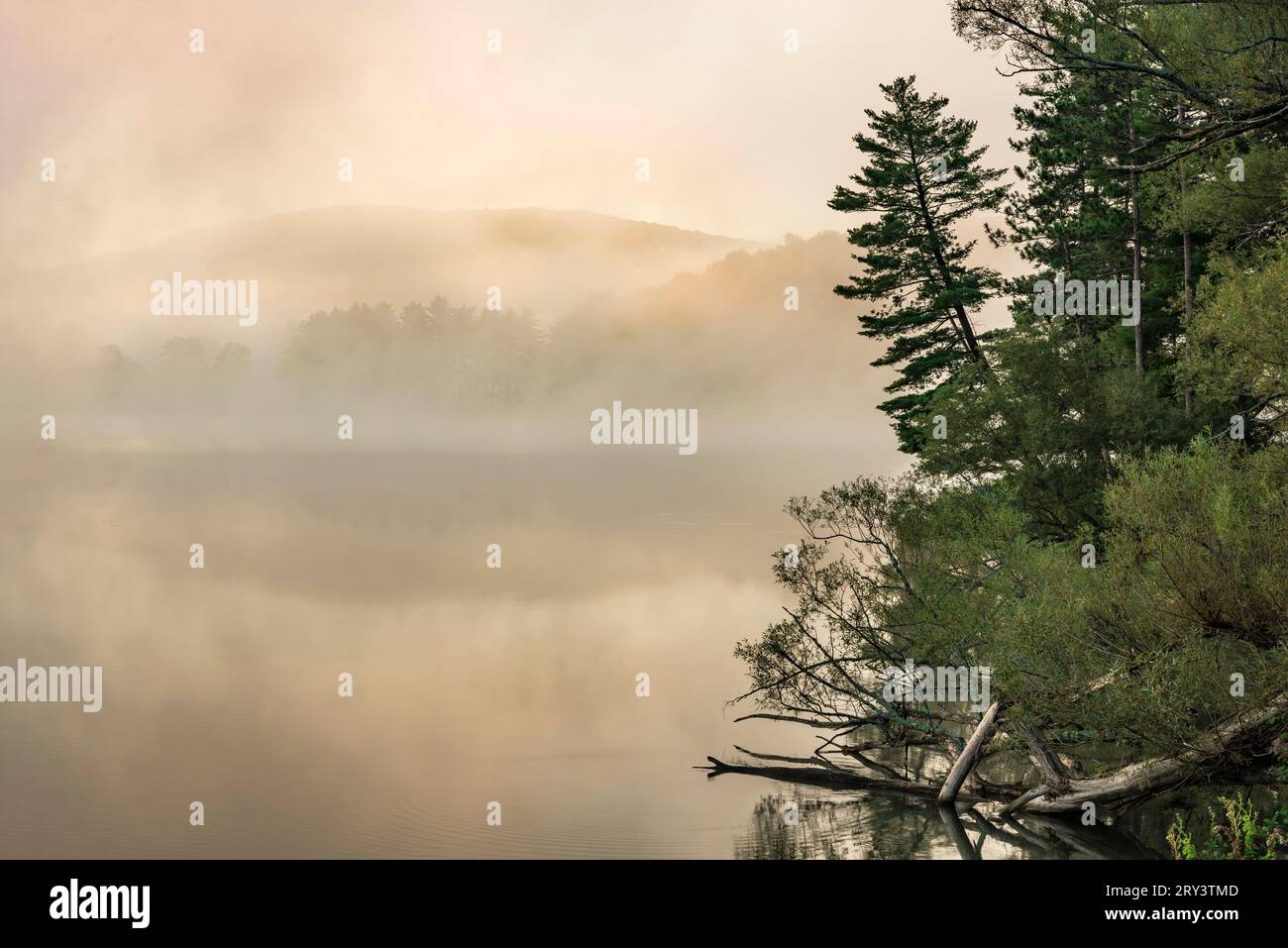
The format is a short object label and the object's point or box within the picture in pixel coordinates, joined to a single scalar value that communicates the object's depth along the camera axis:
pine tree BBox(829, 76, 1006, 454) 27.92
